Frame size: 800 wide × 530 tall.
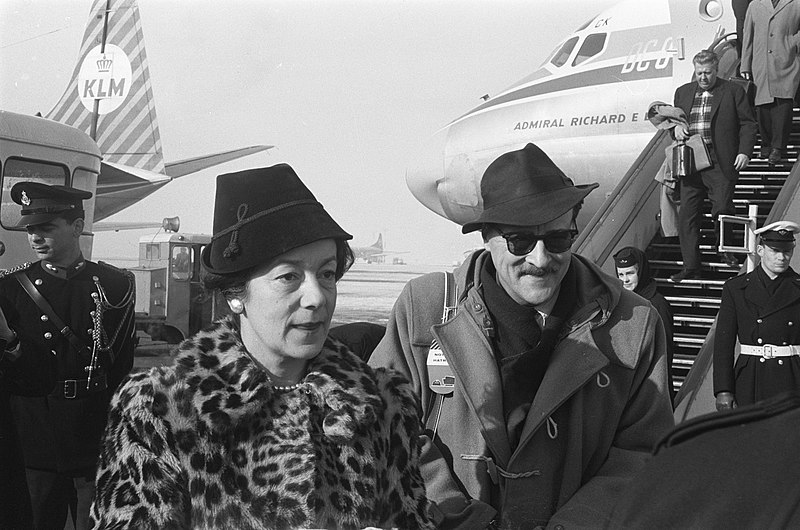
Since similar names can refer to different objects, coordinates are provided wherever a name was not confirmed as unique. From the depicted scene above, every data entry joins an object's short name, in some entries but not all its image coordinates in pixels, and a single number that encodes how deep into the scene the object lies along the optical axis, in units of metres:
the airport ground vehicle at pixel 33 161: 8.36
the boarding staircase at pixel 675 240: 7.35
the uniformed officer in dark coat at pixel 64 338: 4.48
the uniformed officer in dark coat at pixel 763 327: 5.45
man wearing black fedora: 2.44
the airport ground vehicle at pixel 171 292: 14.99
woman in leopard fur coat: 1.84
